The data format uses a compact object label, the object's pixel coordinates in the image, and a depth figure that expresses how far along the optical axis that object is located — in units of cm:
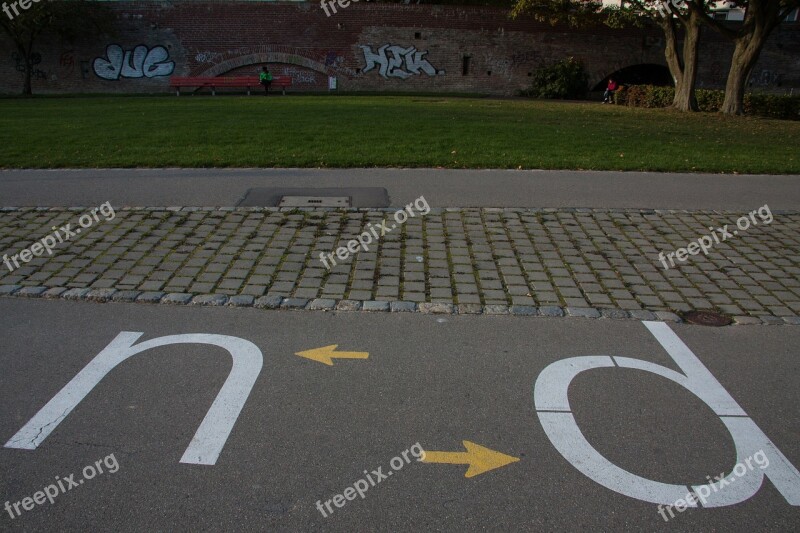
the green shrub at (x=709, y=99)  2408
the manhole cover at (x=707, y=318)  521
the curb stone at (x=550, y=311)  532
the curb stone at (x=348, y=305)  538
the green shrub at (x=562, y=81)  3322
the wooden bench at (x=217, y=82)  3178
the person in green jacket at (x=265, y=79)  3119
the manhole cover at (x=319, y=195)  858
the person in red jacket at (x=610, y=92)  2995
